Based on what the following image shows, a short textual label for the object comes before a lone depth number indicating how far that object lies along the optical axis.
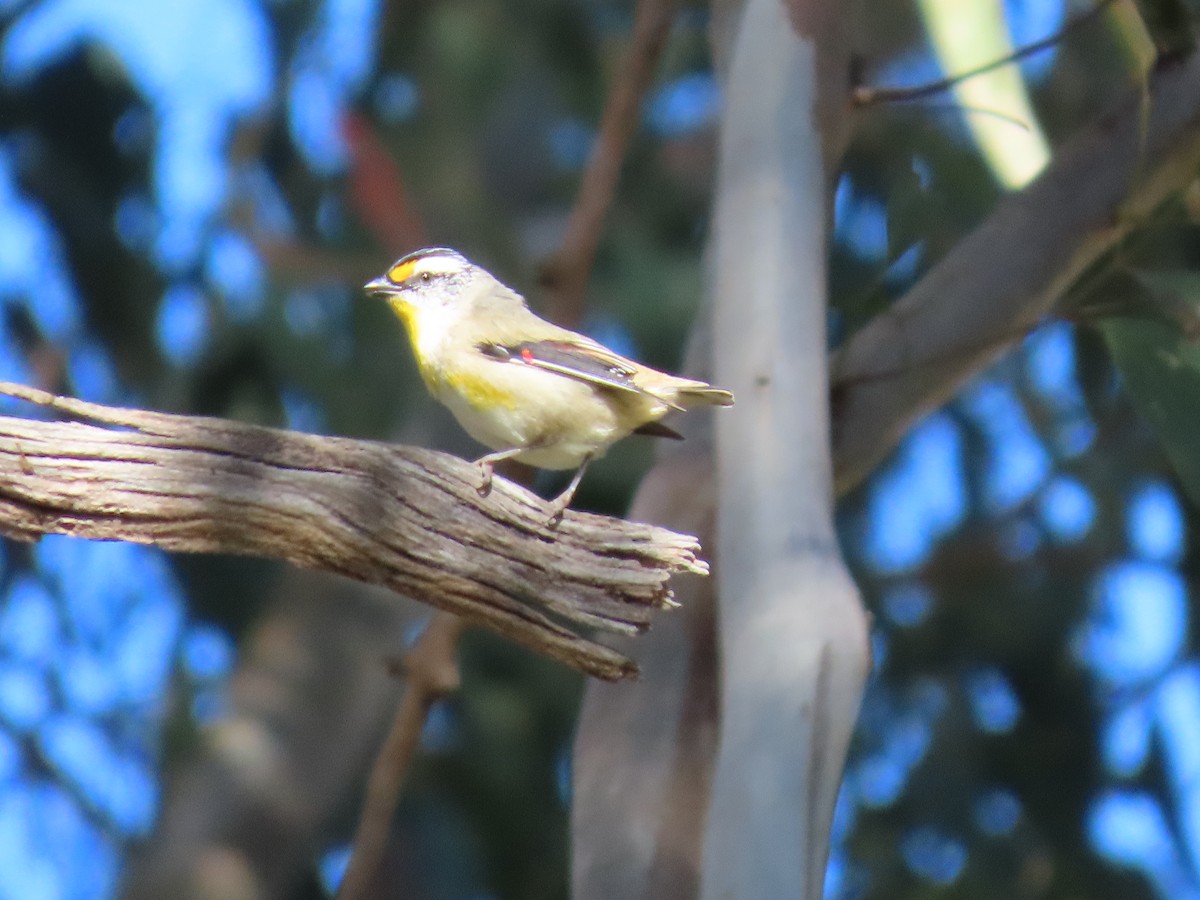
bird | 4.83
